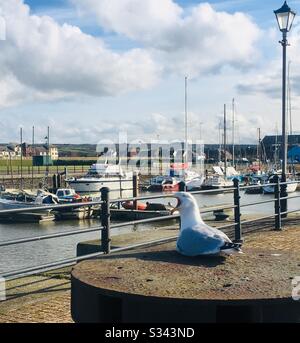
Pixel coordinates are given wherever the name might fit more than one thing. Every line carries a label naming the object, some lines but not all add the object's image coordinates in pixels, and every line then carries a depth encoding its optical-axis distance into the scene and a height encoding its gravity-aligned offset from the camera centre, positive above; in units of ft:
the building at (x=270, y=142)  428.56 +9.37
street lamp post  45.60 +9.63
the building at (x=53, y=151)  478.22 +3.09
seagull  15.57 -2.27
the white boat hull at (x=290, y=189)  162.69 -11.44
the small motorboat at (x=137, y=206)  127.54 -11.89
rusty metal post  133.29 -7.25
